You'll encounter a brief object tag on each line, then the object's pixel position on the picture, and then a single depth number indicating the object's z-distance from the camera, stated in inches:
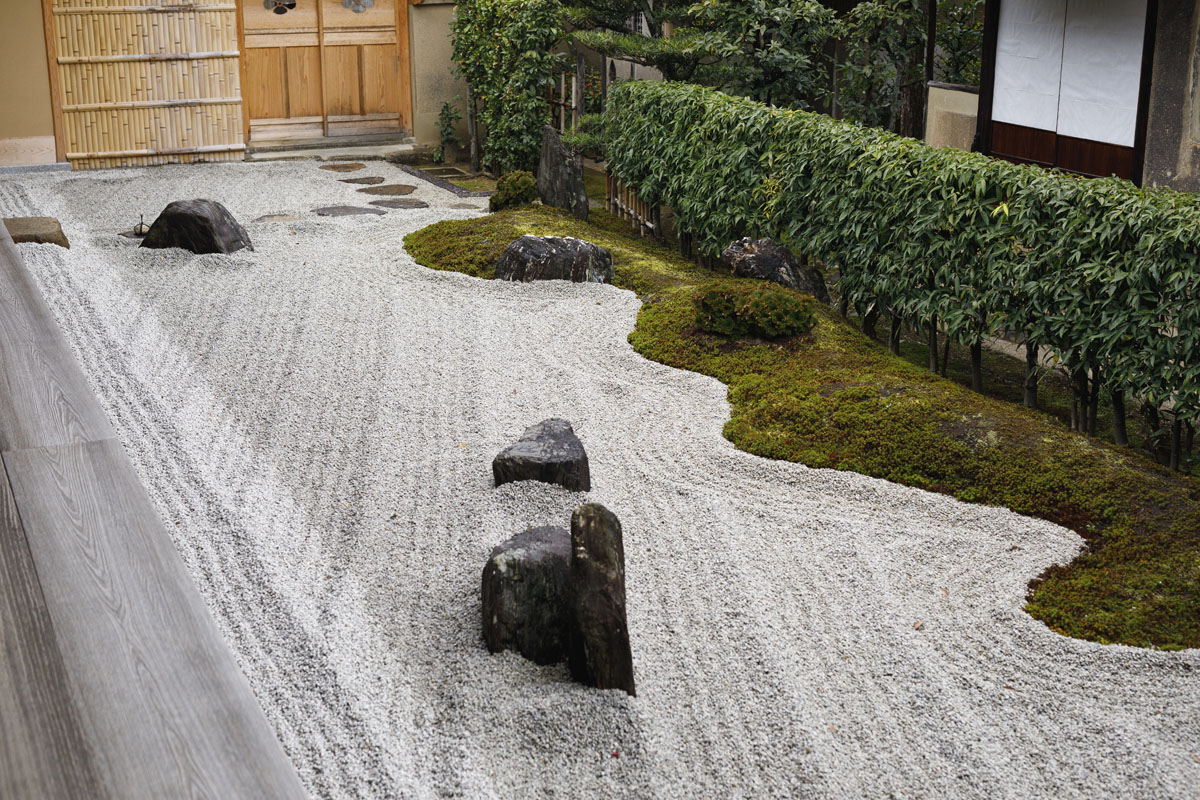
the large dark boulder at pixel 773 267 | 337.1
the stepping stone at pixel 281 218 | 455.5
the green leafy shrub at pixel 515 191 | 448.1
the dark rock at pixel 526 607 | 161.9
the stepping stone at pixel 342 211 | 469.3
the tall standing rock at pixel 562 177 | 450.3
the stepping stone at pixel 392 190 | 519.2
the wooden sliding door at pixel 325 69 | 593.6
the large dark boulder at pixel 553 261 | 363.9
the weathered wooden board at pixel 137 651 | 74.9
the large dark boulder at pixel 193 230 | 385.7
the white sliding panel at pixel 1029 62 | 377.1
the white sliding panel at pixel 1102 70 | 340.5
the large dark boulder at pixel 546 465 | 212.2
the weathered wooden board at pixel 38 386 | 116.9
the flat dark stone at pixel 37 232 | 386.6
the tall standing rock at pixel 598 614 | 152.8
